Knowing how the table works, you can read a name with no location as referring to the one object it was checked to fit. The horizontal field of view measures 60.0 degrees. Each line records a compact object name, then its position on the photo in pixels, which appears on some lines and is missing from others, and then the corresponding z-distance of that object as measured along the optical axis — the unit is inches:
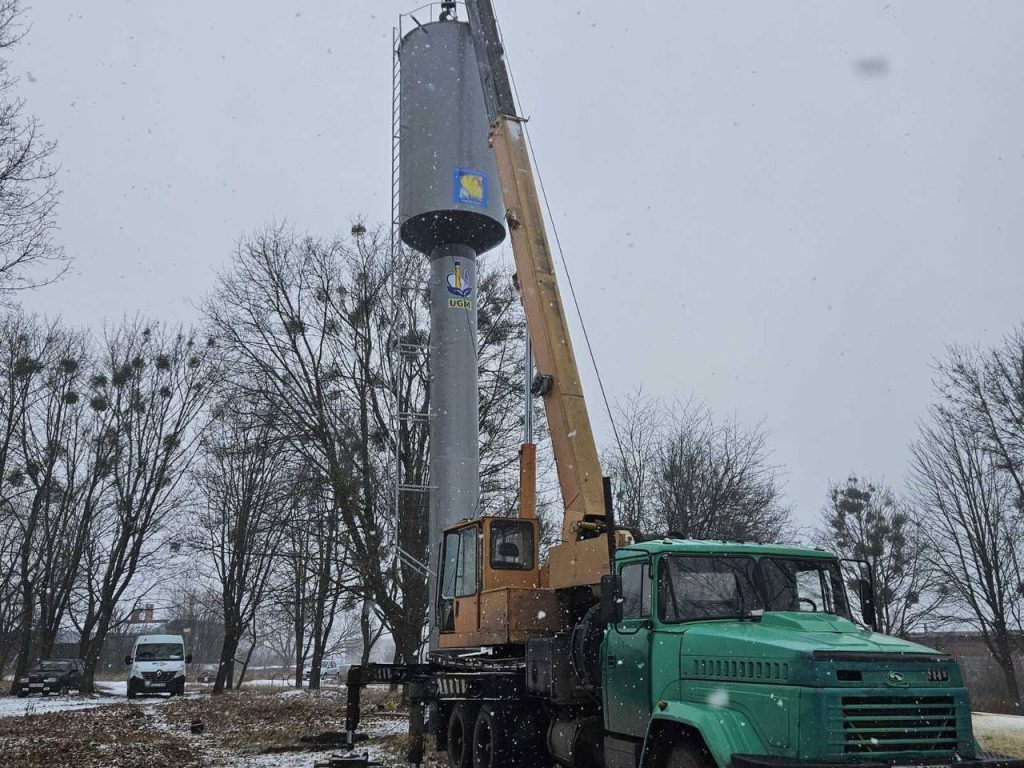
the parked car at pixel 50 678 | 1223.2
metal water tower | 725.3
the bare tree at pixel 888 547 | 1197.1
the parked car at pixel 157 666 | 1232.2
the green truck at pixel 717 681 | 241.9
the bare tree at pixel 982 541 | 1000.2
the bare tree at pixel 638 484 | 968.9
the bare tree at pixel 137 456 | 1427.2
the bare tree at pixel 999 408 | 912.3
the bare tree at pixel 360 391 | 876.0
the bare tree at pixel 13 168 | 464.8
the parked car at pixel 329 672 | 2455.7
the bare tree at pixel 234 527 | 1302.9
